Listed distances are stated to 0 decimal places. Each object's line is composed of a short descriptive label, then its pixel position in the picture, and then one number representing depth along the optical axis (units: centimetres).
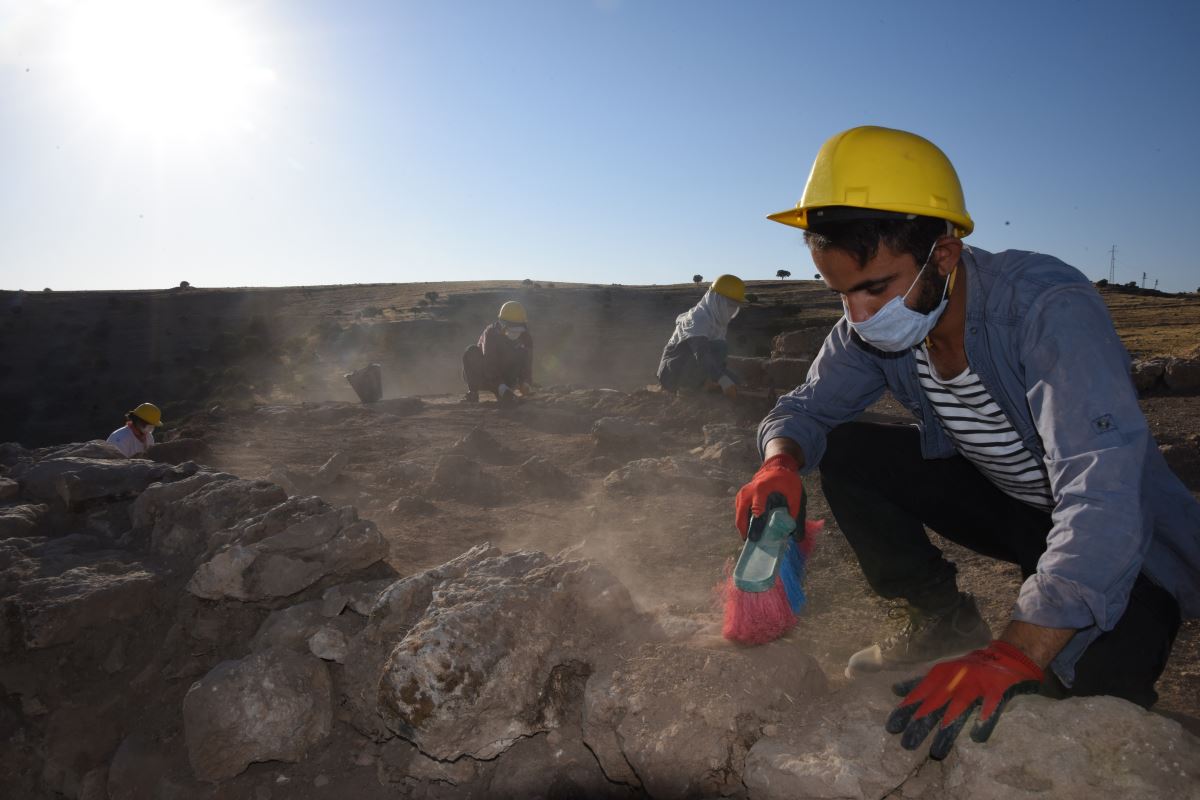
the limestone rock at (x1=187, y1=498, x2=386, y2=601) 284
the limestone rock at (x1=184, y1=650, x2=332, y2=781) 237
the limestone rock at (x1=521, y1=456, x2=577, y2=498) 463
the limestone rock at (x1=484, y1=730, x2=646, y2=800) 204
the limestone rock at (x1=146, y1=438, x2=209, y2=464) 550
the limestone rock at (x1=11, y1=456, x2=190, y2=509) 389
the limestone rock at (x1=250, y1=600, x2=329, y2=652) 262
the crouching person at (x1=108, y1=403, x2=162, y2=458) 642
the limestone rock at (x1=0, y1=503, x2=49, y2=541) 353
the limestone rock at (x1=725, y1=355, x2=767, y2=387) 833
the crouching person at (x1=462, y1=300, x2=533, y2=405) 959
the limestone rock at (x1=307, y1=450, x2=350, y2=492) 491
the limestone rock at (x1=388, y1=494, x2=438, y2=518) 418
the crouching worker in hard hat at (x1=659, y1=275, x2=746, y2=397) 755
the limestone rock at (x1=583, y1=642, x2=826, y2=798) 177
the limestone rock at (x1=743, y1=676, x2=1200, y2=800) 145
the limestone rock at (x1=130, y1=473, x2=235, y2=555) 331
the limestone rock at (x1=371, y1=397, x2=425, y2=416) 872
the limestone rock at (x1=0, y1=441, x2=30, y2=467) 483
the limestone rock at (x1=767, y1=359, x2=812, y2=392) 771
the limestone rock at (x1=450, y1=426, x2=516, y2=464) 583
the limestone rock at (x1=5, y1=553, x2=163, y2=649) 284
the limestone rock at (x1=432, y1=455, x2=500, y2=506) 457
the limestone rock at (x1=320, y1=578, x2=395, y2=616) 266
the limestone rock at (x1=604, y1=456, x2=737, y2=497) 429
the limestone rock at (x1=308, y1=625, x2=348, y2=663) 252
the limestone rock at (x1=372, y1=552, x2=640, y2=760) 207
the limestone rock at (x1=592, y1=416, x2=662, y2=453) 571
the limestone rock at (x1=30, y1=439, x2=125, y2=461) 450
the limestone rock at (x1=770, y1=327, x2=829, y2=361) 942
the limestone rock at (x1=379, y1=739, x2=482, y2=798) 218
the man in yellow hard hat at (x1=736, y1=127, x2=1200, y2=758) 149
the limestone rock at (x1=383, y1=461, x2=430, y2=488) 498
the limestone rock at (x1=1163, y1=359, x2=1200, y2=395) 756
